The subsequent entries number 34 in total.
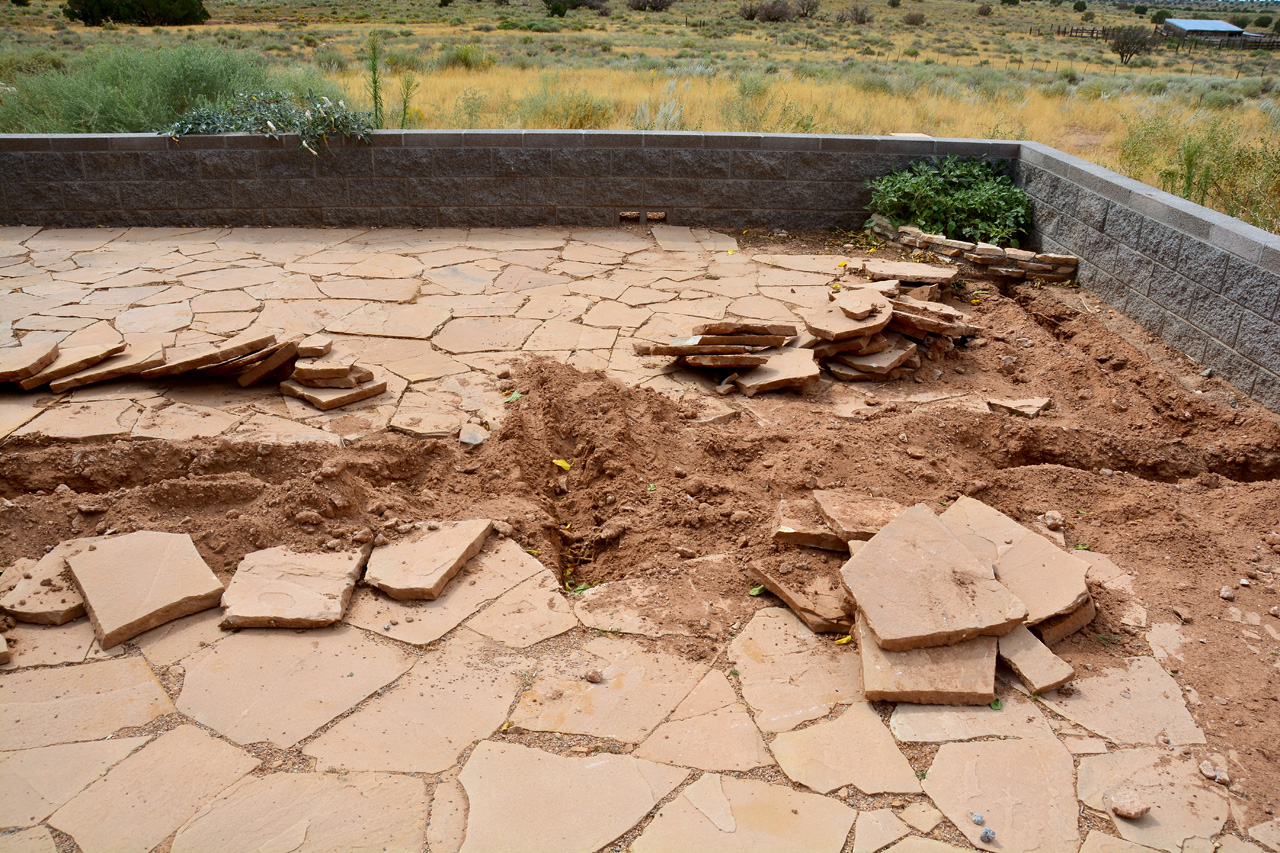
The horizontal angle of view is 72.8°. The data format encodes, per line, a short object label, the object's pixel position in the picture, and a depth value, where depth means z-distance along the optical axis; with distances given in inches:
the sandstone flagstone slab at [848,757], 89.6
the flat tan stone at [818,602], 112.3
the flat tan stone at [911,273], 228.4
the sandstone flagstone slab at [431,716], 91.4
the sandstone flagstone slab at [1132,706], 96.7
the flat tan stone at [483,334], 192.2
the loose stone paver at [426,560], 116.4
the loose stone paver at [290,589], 109.7
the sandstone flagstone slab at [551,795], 82.4
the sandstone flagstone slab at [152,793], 81.0
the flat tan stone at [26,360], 161.0
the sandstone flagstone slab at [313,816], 80.6
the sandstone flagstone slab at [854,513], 122.3
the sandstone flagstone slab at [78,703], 93.2
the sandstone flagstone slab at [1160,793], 83.5
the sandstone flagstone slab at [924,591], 103.7
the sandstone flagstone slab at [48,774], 83.4
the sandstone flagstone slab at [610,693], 96.9
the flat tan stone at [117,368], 163.9
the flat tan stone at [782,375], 176.6
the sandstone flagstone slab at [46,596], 109.0
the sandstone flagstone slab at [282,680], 95.6
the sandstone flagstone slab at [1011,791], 83.5
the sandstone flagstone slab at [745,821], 81.9
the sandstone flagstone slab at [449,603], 111.4
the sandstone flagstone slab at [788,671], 99.7
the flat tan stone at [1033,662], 102.2
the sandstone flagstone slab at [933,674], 99.6
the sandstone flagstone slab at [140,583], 107.3
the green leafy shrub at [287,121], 271.0
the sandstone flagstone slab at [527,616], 110.9
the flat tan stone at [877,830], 82.1
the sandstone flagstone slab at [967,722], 96.1
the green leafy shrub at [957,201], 263.6
